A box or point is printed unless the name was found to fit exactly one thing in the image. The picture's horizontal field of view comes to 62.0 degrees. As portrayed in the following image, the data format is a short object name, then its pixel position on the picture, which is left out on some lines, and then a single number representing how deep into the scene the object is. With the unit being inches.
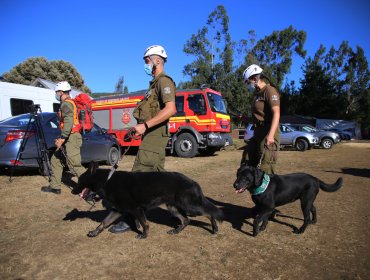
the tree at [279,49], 1680.6
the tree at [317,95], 1711.4
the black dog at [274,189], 142.8
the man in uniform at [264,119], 150.9
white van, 433.1
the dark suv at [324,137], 715.4
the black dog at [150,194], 136.5
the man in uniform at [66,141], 221.9
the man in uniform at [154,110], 140.9
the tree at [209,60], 1312.7
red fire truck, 495.2
